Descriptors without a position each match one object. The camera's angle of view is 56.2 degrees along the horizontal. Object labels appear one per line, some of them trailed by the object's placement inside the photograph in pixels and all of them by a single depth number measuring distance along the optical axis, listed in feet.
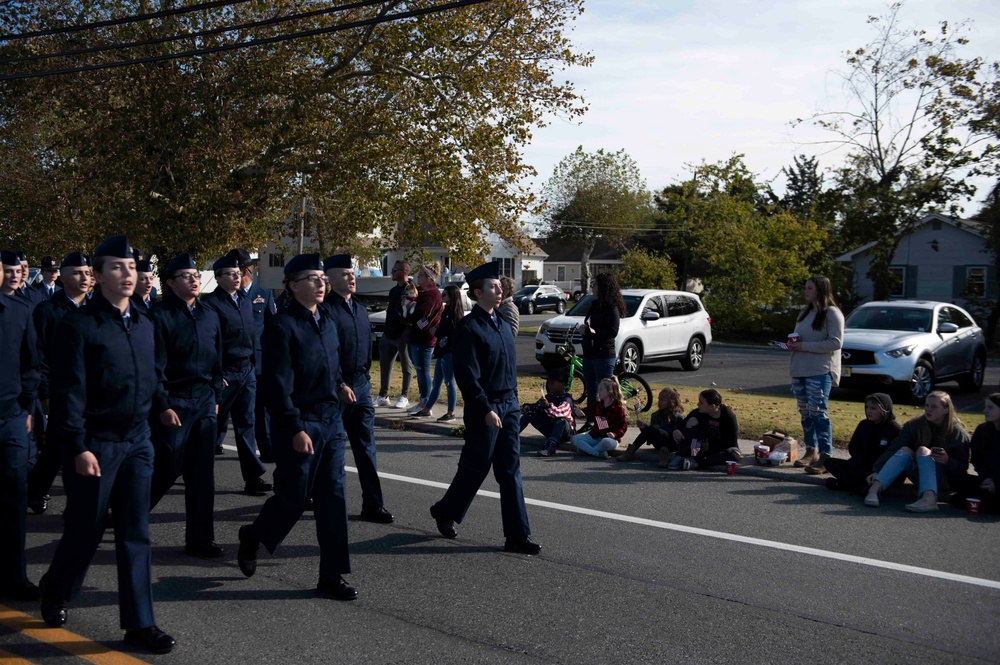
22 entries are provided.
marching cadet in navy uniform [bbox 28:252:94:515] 23.43
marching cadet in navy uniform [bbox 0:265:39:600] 17.03
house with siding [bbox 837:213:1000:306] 122.52
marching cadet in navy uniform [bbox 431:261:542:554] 20.79
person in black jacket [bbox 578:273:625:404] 36.11
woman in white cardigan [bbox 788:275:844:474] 29.94
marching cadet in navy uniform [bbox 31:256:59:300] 37.26
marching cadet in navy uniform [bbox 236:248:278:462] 27.84
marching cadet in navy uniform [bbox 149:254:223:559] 20.26
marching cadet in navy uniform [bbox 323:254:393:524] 22.04
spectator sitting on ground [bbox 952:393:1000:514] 24.86
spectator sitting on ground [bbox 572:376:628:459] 33.24
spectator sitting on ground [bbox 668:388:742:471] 30.83
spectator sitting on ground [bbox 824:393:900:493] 27.55
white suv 59.57
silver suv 49.49
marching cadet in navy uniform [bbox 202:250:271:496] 25.64
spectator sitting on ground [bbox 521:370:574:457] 33.99
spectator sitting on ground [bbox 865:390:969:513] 25.70
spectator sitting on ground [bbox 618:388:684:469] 31.60
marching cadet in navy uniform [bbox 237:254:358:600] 17.69
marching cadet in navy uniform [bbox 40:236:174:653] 14.83
